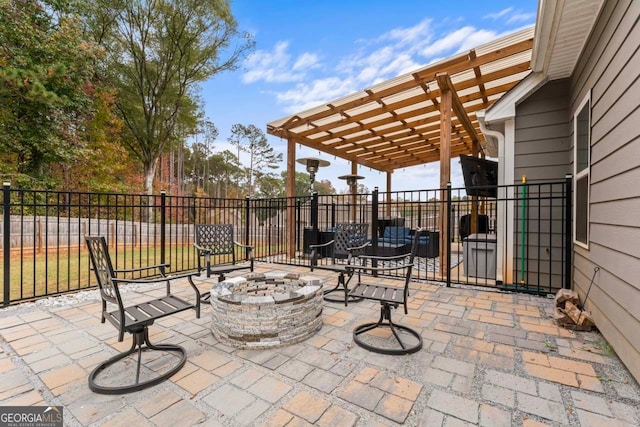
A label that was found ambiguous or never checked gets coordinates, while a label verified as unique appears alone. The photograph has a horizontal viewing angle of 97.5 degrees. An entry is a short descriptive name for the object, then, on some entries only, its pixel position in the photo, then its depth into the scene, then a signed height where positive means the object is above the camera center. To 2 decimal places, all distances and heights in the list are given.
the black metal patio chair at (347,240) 3.91 -0.39
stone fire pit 2.33 -0.90
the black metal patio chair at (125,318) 1.76 -0.72
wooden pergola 4.33 +2.19
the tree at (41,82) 7.77 +3.86
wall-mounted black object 4.85 +0.74
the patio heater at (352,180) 8.06 +1.00
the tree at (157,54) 10.95 +6.71
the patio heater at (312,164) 6.55 +1.17
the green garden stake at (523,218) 3.95 -0.06
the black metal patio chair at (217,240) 3.95 -0.42
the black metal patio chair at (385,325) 2.25 -1.03
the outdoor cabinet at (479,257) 4.67 -0.72
